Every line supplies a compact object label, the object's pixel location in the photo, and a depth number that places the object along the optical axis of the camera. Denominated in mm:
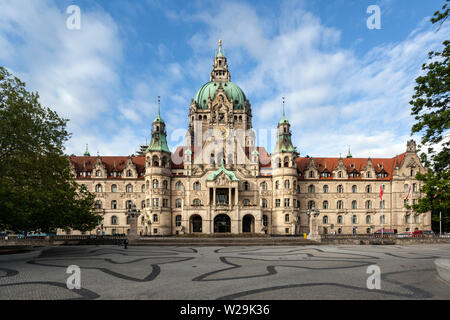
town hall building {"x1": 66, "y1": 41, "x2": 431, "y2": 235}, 63031
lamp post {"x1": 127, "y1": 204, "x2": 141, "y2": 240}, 45719
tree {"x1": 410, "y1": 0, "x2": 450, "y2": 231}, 16938
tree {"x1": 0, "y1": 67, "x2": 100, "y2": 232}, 24297
